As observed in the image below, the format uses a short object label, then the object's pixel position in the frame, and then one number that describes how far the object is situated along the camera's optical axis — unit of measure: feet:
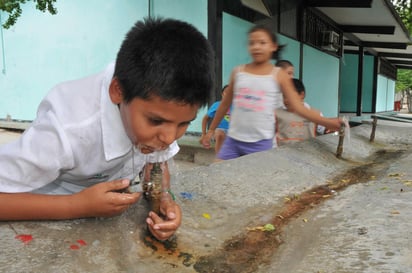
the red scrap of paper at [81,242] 4.38
